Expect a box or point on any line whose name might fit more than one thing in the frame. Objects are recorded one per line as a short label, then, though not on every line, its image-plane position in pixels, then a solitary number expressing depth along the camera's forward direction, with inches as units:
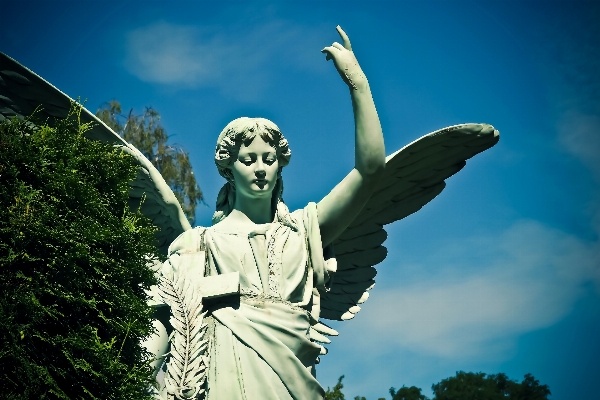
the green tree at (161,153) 666.8
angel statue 279.1
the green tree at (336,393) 575.8
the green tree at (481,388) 590.2
